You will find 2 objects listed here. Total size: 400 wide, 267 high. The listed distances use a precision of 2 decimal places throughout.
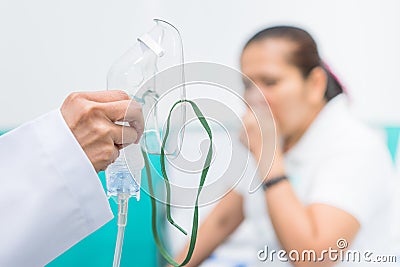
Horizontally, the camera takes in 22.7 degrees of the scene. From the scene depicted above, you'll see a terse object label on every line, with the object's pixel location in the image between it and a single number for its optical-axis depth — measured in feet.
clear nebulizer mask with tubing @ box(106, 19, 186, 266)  3.53
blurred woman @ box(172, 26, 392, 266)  5.04
